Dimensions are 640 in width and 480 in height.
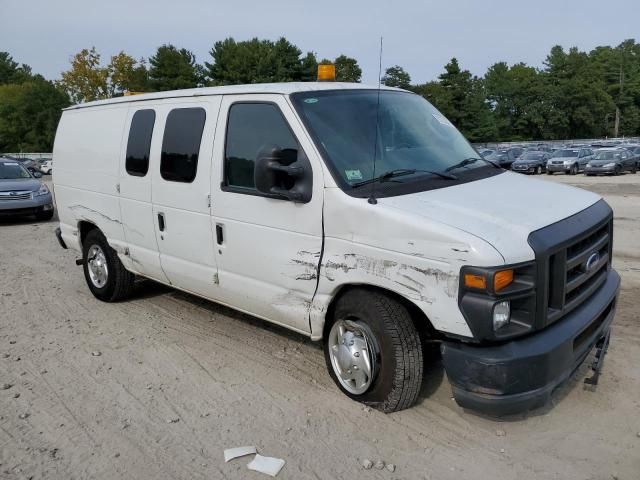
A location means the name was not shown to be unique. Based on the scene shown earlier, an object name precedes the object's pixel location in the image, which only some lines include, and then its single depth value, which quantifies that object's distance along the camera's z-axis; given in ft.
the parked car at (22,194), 42.29
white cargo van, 10.34
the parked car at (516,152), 128.57
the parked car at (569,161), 107.55
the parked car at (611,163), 98.48
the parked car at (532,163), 112.37
